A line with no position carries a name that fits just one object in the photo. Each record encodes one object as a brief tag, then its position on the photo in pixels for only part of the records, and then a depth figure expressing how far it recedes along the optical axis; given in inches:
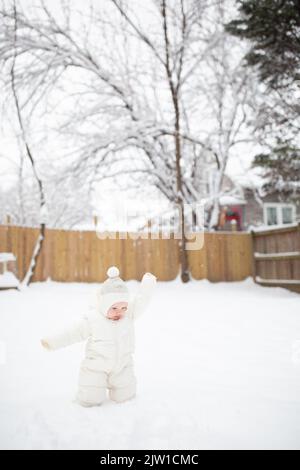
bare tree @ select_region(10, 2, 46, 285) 321.7
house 703.7
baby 82.1
